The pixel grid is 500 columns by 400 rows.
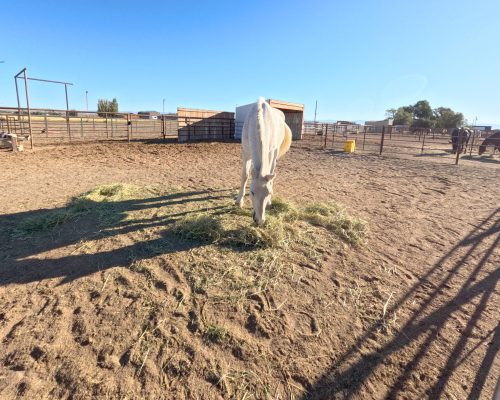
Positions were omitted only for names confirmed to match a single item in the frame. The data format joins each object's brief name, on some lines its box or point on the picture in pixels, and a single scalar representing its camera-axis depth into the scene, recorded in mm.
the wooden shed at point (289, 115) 17922
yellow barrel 14461
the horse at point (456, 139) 14711
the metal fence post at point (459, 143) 11353
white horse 3545
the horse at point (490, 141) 15059
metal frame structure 10314
